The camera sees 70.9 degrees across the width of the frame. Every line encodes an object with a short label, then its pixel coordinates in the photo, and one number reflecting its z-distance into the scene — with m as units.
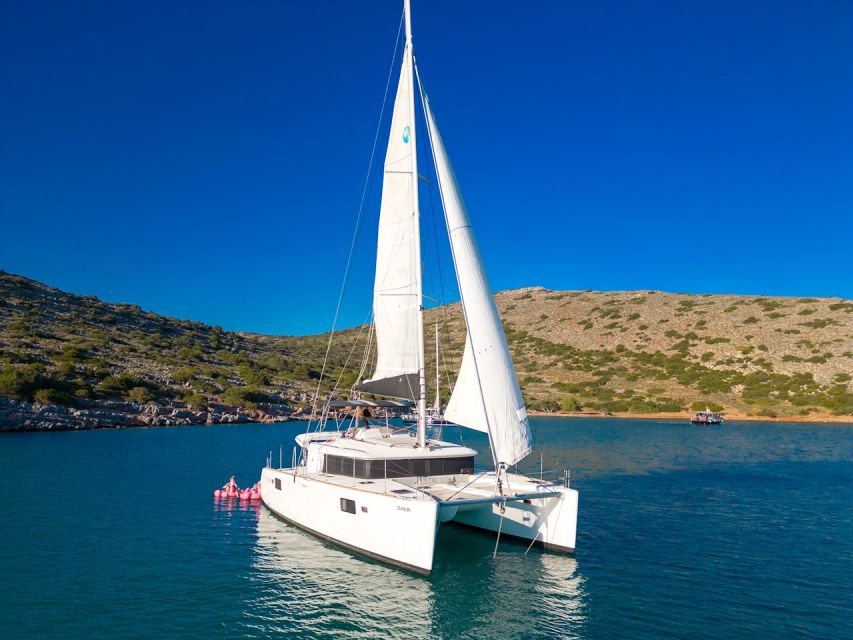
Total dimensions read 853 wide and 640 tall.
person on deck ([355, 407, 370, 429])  26.08
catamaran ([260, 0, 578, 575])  17.42
